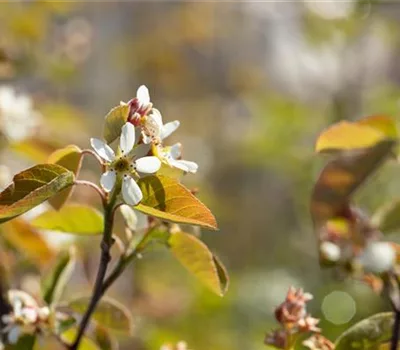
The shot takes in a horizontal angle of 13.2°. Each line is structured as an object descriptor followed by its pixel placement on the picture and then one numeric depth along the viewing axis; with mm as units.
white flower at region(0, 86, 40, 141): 782
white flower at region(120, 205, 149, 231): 616
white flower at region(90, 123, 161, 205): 572
